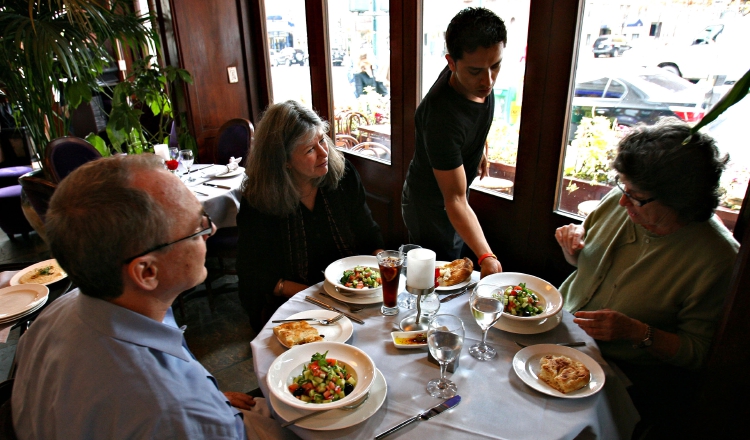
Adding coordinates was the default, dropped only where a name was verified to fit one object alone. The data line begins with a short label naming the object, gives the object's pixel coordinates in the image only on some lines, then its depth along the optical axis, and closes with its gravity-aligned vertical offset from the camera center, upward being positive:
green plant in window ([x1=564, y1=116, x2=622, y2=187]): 2.00 -0.37
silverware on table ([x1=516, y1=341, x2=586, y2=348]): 1.24 -0.74
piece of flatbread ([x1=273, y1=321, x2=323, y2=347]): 1.25 -0.72
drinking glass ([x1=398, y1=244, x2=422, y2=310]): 1.45 -0.73
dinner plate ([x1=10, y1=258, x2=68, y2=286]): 1.75 -0.75
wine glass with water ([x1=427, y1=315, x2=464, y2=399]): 1.05 -0.63
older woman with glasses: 1.22 -0.56
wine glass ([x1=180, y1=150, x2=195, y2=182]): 3.19 -0.57
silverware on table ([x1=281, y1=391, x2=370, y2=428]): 0.99 -0.75
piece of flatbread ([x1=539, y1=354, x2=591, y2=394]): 1.06 -0.72
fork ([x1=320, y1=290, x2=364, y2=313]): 1.44 -0.73
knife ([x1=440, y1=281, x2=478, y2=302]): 1.47 -0.72
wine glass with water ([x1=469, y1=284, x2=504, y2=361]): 1.16 -0.62
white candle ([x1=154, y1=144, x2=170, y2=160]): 3.21 -0.51
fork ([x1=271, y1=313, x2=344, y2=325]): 1.35 -0.73
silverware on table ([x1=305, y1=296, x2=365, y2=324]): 1.38 -0.73
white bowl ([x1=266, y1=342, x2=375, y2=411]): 1.01 -0.73
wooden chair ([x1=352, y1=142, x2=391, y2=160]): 3.20 -0.56
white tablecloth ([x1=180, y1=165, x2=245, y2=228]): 2.79 -0.76
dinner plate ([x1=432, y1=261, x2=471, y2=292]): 1.49 -0.70
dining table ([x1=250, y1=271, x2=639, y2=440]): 0.98 -0.75
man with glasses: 0.84 -0.50
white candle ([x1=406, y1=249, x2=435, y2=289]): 1.29 -0.56
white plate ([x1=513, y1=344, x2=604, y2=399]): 1.06 -0.74
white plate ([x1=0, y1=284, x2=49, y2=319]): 1.52 -0.75
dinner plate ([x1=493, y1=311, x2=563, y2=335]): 1.29 -0.73
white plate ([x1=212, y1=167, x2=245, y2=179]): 3.21 -0.69
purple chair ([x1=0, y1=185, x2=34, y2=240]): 3.99 -1.16
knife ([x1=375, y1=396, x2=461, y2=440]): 0.97 -0.75
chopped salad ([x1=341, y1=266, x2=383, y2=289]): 1.51 -0.69
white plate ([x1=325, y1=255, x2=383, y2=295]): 1.48 -0.70
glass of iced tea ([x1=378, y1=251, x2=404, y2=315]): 1.34 -0.60
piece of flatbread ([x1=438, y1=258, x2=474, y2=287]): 1.53 -0.68
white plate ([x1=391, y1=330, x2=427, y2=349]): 1.23 -0.73
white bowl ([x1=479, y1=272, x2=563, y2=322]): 1.29 -0.69
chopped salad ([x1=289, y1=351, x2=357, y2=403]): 1.05 -0.72
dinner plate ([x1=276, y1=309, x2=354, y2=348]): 1.28 -0.73
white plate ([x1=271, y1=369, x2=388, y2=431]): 0.99 -0.75
